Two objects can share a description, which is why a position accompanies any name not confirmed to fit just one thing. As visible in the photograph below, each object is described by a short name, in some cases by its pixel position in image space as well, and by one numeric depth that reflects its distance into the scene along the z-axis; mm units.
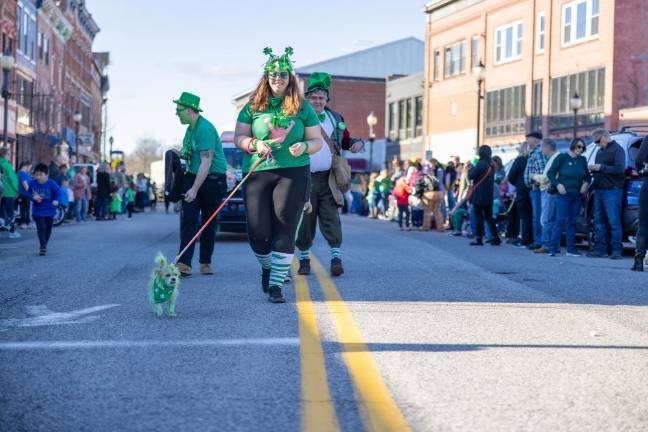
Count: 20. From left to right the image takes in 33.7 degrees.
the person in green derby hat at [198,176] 10992
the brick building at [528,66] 40062
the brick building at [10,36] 45656
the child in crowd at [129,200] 37625
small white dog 7543
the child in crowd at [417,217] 26406
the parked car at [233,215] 17797
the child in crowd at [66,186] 27894
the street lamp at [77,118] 51647
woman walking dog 8344
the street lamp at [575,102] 34000
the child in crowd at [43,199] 15008
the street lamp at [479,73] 30297
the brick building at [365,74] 84812
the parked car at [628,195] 16109
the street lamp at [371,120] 45997
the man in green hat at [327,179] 10273
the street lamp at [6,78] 29219
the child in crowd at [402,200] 26062
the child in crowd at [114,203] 34969
